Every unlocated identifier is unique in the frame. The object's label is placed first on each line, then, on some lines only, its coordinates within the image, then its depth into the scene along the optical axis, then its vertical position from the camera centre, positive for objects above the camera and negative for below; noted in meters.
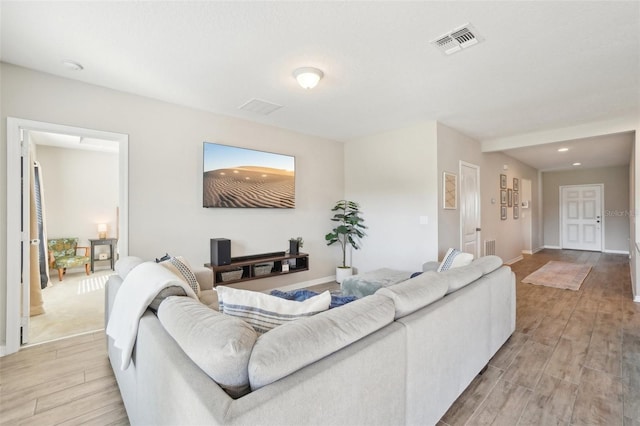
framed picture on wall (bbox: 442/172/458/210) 4.19 +0.34
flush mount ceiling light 2.54 +1.22
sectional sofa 0.90 -0.54
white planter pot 4.78 -0.97
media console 3.49 -0.68
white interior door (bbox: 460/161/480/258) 4.71 +0.09
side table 5.64 -0.57
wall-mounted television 3.63 +0.50
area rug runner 4.64 -1.12
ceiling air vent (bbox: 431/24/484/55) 2.04 +1.28
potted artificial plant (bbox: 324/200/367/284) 4.83 -0.26
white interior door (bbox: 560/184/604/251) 8.08 -0.11
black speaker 3.47 -0.45
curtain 3.02 -0.48
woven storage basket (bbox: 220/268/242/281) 3.50 -0.74
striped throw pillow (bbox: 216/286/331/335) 1.26 -0.42
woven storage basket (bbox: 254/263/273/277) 3.82 -0.72
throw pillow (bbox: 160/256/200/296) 2.27 -0.44
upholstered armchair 5.01 -0.73
